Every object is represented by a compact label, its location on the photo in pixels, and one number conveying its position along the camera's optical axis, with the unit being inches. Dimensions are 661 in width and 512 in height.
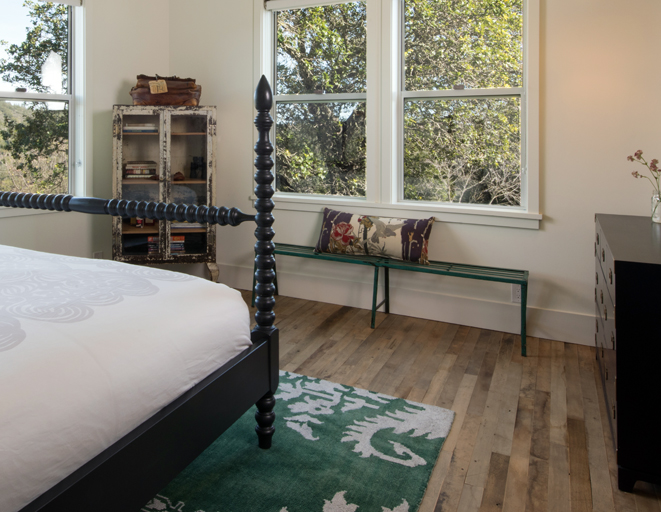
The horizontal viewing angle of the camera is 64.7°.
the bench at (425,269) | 121.3
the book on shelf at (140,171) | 154.3
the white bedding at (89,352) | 40.9
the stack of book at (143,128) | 153.6
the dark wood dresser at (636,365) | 67.6
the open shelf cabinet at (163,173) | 152.3
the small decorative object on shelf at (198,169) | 157.1
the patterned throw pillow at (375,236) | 136.1
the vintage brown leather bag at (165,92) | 152.9
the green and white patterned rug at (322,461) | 68.0
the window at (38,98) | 138.3
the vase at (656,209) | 103.5
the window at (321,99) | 149.6
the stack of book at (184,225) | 157.9
